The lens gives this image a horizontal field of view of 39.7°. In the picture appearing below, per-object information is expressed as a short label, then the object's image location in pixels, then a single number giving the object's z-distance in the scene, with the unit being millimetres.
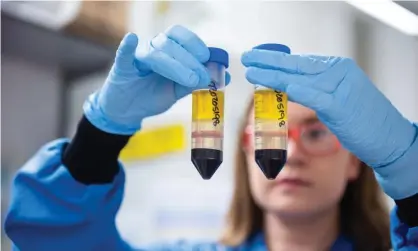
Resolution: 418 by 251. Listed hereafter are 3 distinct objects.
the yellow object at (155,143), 2529
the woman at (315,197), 1609
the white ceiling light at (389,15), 1800
